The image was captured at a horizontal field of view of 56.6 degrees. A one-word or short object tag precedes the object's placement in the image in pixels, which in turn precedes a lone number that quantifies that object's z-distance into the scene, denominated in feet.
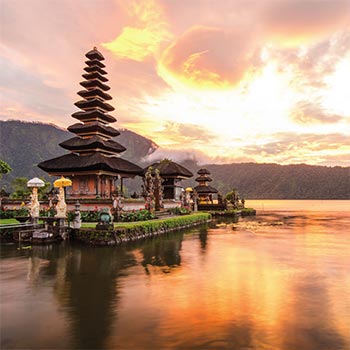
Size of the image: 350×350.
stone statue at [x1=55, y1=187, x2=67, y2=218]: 74.90
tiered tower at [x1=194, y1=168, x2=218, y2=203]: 211.20
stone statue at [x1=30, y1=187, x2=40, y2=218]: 74.72
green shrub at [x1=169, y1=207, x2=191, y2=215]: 130.52
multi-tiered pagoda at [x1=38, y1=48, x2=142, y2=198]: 108.06
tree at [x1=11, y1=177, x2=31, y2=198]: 211.61
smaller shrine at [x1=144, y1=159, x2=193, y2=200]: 160.25
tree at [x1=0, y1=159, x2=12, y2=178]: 112.16
